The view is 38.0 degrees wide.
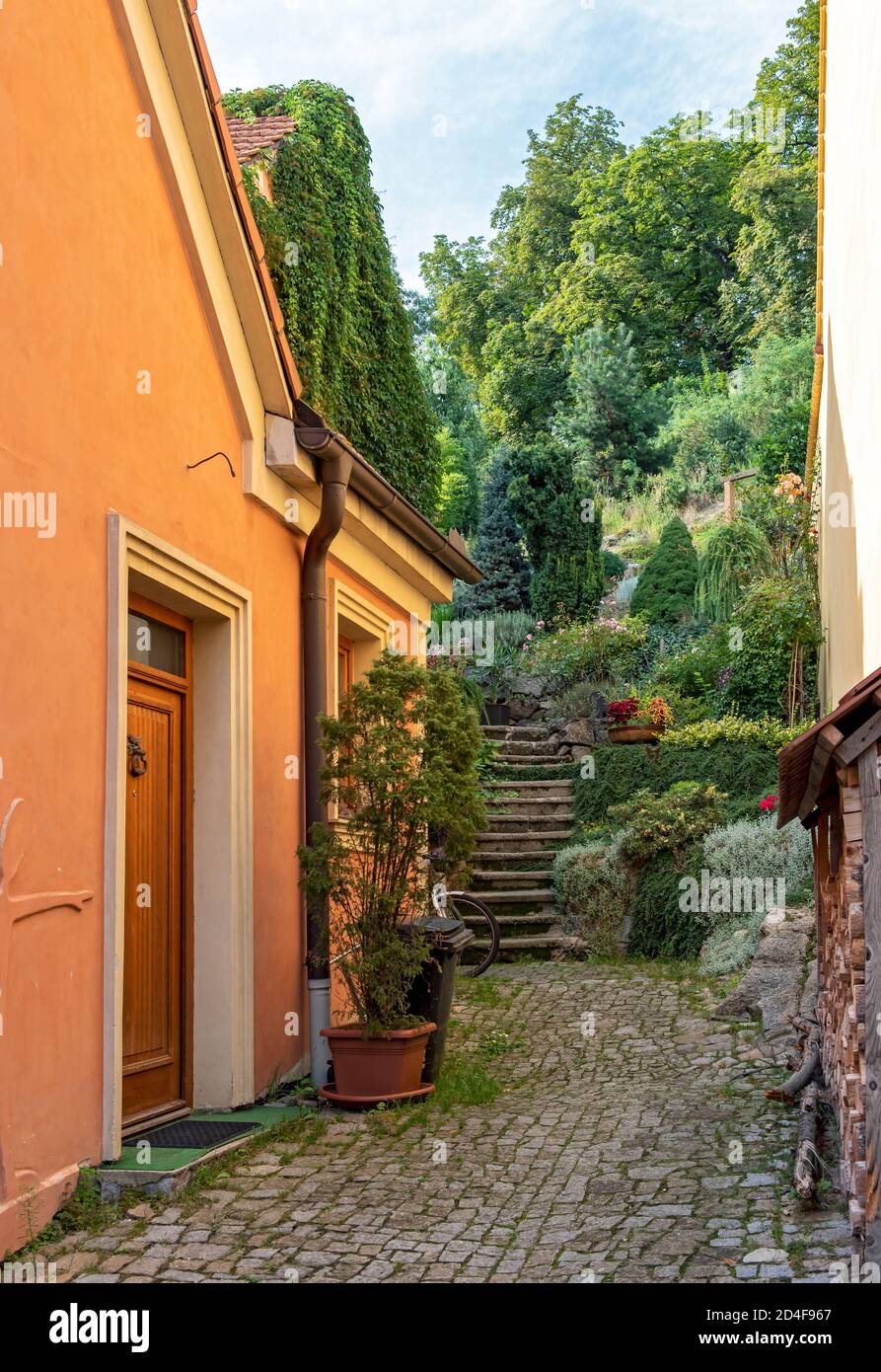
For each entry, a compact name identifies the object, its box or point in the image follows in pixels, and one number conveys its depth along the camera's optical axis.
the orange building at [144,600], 4.47
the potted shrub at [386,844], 6.51
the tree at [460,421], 33.06
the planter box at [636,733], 14.15
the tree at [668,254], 35.62
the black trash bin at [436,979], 6.88
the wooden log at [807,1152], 4.70
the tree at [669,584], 19.91
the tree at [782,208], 31.09
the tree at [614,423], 31.22
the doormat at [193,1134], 5.47
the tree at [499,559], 23.52
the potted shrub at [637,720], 14.18
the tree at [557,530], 21.45
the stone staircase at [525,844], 12.15
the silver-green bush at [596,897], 11.70
